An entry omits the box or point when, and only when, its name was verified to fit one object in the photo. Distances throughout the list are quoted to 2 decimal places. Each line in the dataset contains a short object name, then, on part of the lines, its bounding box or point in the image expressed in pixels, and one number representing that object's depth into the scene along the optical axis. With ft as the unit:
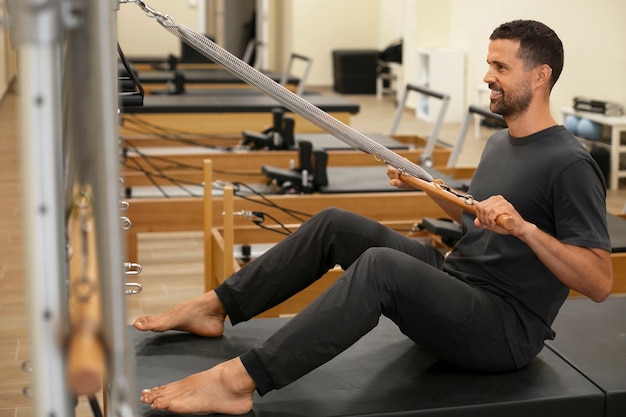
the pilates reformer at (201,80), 33.64
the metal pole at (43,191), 6.48
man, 11.01
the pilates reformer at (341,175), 19.75
